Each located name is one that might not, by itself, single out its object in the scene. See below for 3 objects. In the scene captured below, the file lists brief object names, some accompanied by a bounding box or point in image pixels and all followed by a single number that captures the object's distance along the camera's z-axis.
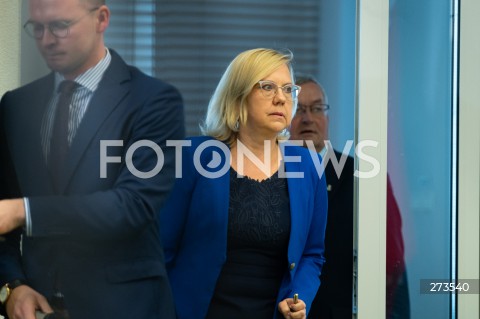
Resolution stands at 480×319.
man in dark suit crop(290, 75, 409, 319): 5.41
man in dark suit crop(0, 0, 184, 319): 4.90
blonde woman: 5.04
